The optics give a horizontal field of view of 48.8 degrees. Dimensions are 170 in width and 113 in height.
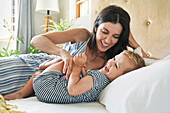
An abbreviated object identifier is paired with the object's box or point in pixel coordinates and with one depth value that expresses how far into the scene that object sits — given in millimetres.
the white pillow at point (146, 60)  1157
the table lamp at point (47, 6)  3438
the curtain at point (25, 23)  3664
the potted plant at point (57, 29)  3146
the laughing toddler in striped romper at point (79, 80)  978
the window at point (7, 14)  3816
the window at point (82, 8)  3190
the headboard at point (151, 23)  1406
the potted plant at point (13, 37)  3110
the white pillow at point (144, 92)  702
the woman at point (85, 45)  1317
